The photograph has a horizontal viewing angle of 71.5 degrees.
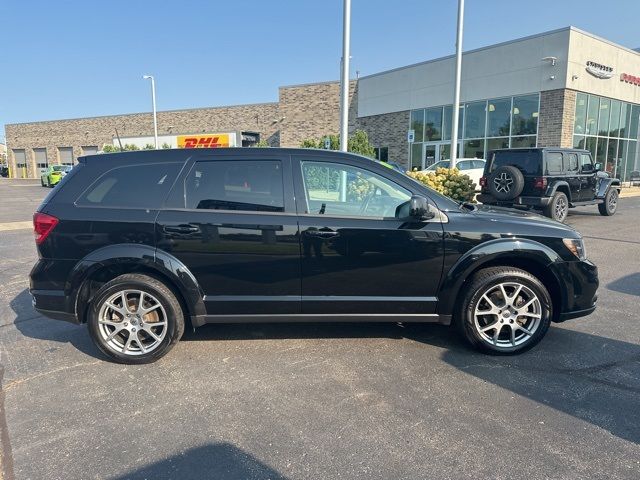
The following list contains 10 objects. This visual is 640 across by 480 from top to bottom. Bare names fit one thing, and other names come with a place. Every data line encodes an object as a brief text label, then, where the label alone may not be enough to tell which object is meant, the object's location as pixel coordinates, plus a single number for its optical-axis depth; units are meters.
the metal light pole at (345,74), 9.38
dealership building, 20.05
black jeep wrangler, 10.70
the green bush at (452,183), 10.93
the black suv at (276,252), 3.69
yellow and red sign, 27.59
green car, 31.34
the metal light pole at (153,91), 33.60
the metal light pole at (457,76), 13.31
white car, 17.85
